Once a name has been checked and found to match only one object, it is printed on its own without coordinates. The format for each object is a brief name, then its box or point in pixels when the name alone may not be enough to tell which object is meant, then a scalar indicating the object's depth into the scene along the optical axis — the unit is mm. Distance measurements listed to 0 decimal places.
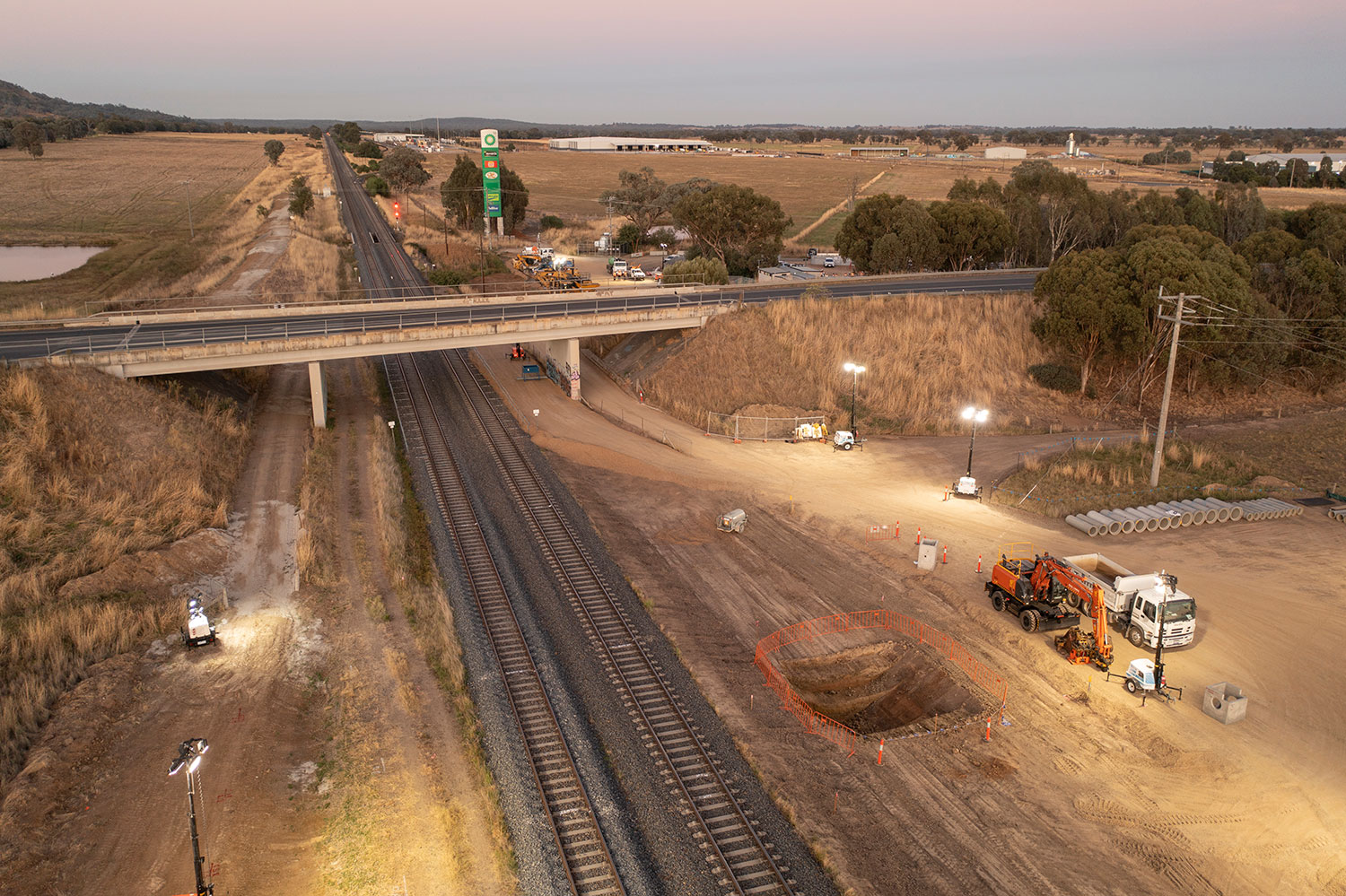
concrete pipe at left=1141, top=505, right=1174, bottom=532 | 37094
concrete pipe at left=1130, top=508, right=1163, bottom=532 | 37000
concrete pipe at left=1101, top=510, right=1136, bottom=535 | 36781
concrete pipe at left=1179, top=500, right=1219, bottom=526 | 37500
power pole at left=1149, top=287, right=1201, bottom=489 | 37938
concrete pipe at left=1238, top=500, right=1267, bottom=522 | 37875
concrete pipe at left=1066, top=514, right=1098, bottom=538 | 36500
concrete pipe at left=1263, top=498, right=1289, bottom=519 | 37969
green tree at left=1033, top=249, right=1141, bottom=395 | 52875
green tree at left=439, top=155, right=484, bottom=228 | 115625
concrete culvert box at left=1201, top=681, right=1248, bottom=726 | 23766
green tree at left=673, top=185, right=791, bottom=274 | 83000
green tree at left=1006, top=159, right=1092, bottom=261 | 80562
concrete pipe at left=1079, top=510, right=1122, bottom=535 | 36562
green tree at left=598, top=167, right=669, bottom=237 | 111812
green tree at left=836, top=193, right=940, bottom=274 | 77438
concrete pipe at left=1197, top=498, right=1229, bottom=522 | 37719
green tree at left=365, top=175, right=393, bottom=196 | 166875
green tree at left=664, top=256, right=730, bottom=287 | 69125
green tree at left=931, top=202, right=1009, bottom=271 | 77875
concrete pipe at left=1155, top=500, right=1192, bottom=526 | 37375
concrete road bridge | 42969
